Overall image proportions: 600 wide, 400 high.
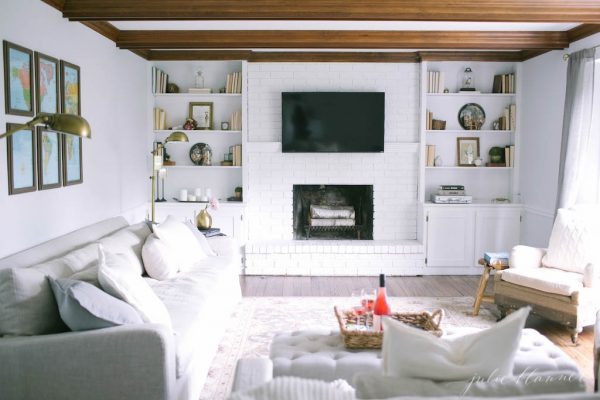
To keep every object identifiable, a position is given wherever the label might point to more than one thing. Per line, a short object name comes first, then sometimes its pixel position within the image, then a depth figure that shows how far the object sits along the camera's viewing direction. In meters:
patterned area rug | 4.02
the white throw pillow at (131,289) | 3.05
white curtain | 5.42
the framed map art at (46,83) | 4.09
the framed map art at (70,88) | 4.54
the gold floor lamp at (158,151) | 5.80
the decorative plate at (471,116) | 7.25
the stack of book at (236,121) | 7.16
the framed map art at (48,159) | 4.13
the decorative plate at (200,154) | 7.28
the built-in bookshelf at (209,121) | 7.14
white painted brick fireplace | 7.16
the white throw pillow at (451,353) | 1.82
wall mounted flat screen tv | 7.09
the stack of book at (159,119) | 7.15
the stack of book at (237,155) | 7.17
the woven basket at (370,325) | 3.12
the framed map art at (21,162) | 3.69
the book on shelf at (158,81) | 7.08
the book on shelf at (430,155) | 7.17
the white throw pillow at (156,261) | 4.45
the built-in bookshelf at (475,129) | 7.13
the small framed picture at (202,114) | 7.26
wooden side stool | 5.33
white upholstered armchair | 4.58
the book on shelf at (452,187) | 7.15
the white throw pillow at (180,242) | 4.68
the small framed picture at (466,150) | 7.30
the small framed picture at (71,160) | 4.57
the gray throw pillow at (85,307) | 2.82
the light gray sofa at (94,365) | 2.74
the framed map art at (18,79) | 3.64
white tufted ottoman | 2.80
